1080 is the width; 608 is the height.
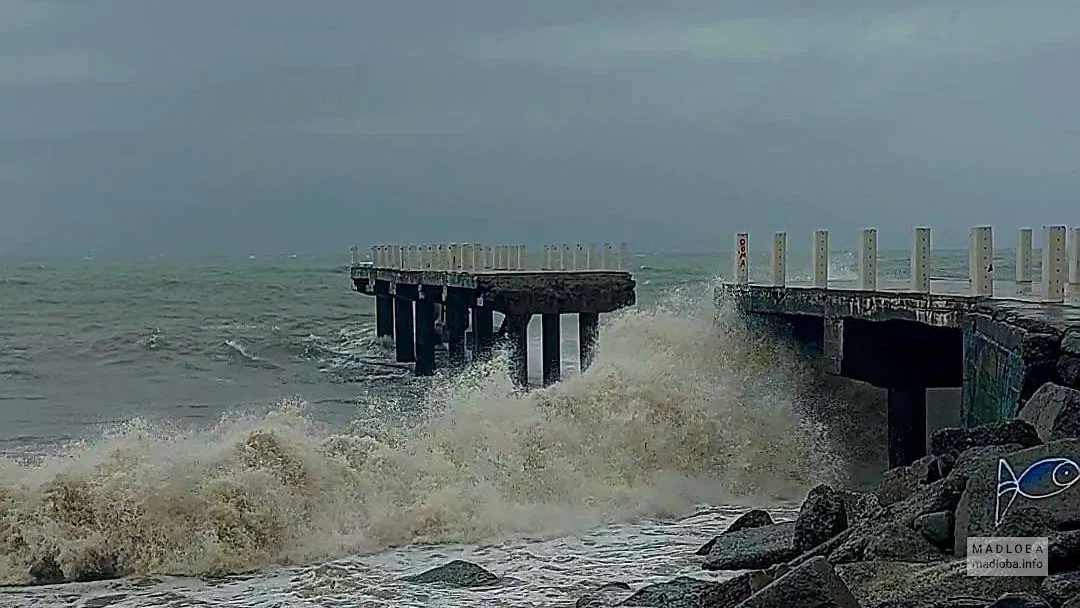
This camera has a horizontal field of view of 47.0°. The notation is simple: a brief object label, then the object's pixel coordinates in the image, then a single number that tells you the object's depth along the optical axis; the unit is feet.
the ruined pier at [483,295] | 62.34
